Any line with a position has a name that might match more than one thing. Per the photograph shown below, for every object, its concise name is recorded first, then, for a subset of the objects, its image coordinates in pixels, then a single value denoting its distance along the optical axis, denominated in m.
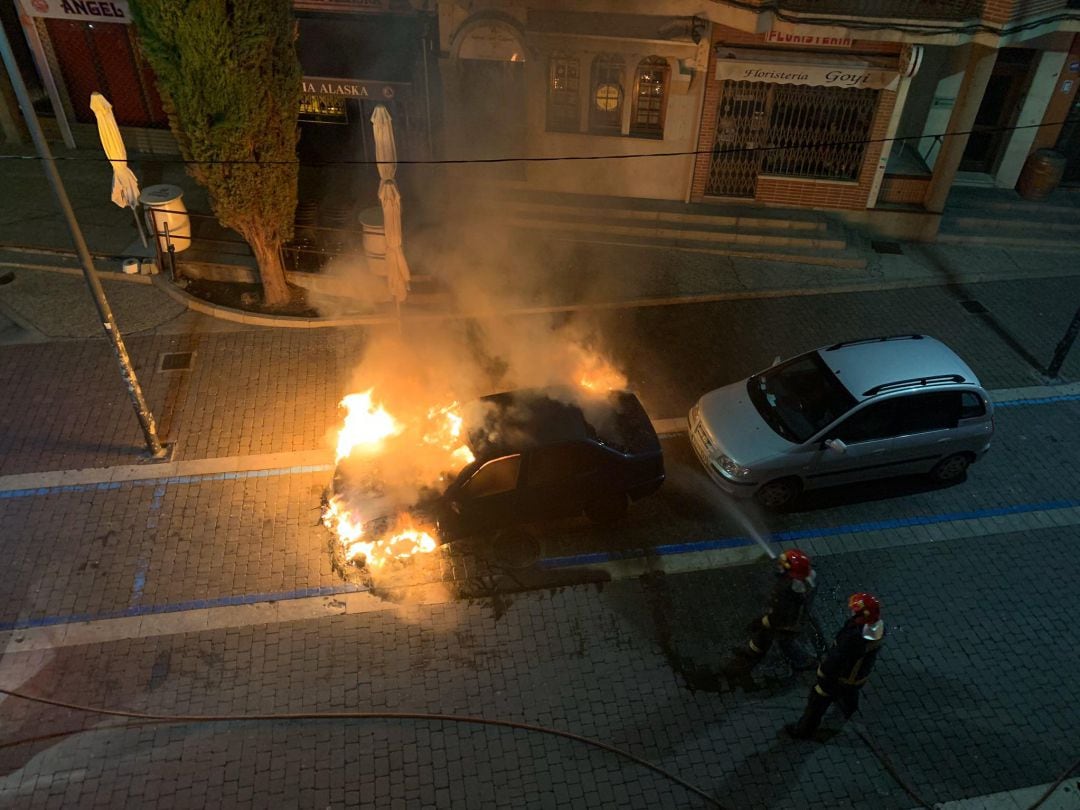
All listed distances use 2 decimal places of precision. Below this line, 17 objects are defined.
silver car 10.05
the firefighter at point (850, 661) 7.19
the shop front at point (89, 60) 16.91
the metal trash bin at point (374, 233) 14.03
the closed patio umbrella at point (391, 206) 10.91
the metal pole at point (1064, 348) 12.27
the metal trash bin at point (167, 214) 14.31
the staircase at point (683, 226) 16.12
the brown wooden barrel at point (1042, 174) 16.69
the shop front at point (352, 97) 15.79
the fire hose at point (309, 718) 7.93
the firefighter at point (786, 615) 7.95
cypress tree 10.64
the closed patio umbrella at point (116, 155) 12.77
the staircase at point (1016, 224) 16.61
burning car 9.36
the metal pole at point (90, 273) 8.48
